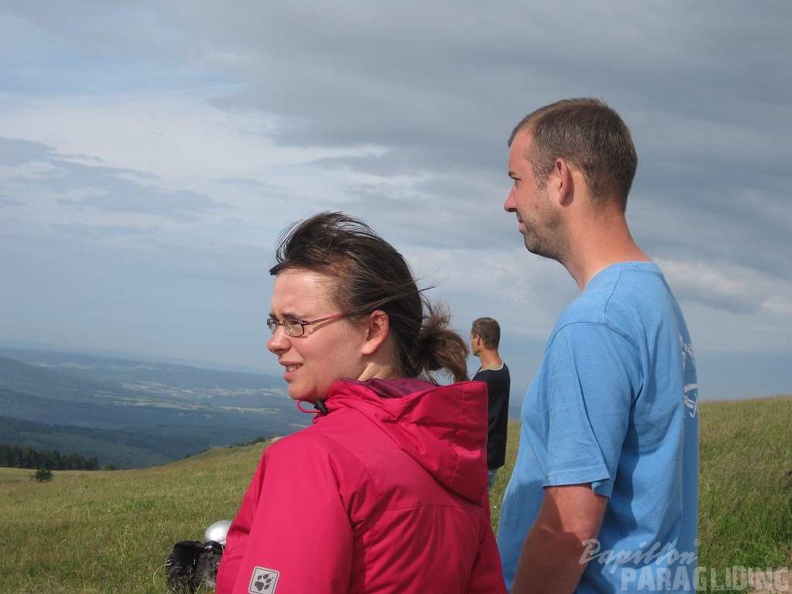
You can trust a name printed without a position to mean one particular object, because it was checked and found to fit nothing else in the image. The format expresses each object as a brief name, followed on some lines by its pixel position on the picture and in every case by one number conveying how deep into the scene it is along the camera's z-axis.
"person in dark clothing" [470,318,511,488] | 8.71
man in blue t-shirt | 2.60
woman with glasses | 1.96
